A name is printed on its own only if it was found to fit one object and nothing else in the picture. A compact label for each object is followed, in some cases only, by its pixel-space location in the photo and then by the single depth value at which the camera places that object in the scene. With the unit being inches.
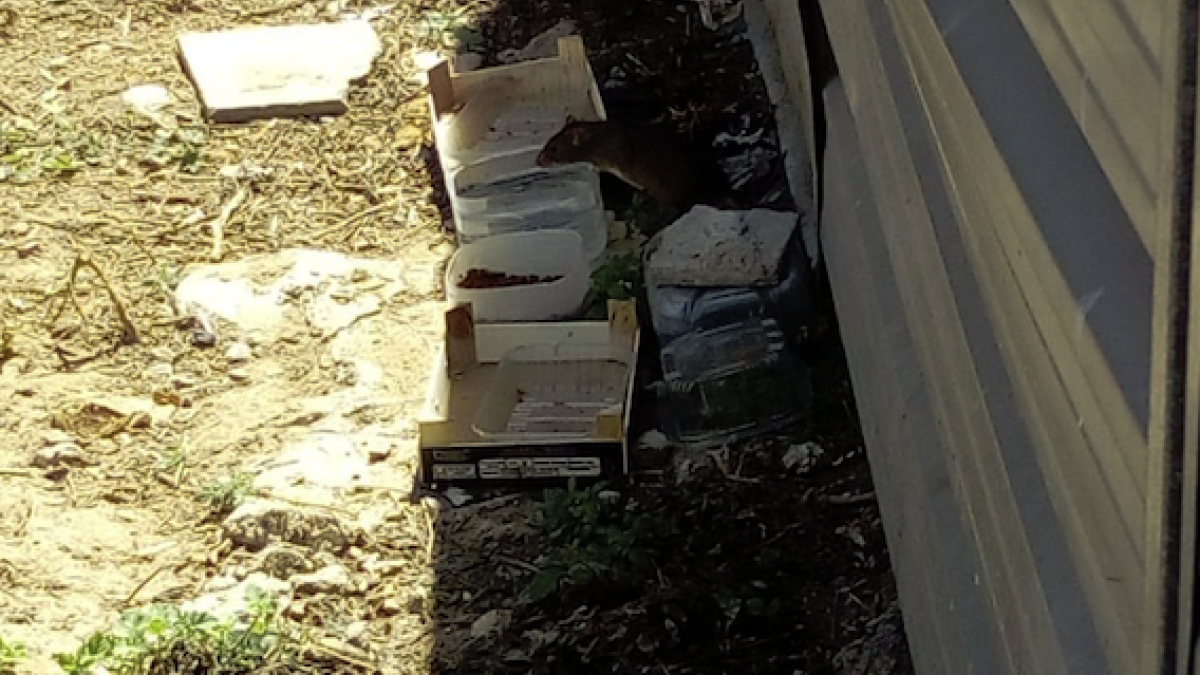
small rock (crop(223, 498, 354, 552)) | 144.3
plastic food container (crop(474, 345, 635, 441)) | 154.9
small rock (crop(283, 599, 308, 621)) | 136.9
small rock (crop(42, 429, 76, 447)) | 161.0
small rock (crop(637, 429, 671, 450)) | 153.6
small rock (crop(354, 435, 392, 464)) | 155.4
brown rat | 184.4
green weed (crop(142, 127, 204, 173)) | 209.8
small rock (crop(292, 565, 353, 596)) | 139.6
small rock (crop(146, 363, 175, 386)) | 169.8
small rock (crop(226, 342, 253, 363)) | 172.9
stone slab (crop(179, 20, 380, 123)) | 218.4
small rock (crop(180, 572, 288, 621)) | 135.8
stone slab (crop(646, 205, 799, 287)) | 155.6
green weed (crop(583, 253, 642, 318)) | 166.2
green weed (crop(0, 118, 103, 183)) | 208.2
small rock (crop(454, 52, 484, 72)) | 224.4
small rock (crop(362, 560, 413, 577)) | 142.8
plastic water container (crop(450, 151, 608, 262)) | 184.4
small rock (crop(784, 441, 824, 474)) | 146.9
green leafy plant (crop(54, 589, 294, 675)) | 129.1
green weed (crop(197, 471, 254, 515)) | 149.7
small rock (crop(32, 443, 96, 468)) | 158.2
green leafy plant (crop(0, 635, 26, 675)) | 131.0
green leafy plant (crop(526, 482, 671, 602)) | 135.6
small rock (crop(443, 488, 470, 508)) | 150.4
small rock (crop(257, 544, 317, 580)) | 140.8
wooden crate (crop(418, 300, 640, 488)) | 147.7
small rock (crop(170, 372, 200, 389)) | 169.0
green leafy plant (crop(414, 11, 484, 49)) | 231.9
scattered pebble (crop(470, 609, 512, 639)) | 134.9
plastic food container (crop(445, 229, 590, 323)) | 166.4
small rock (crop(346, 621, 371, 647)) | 135.3
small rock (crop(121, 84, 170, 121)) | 219.0
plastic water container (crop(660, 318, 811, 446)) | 151.5
